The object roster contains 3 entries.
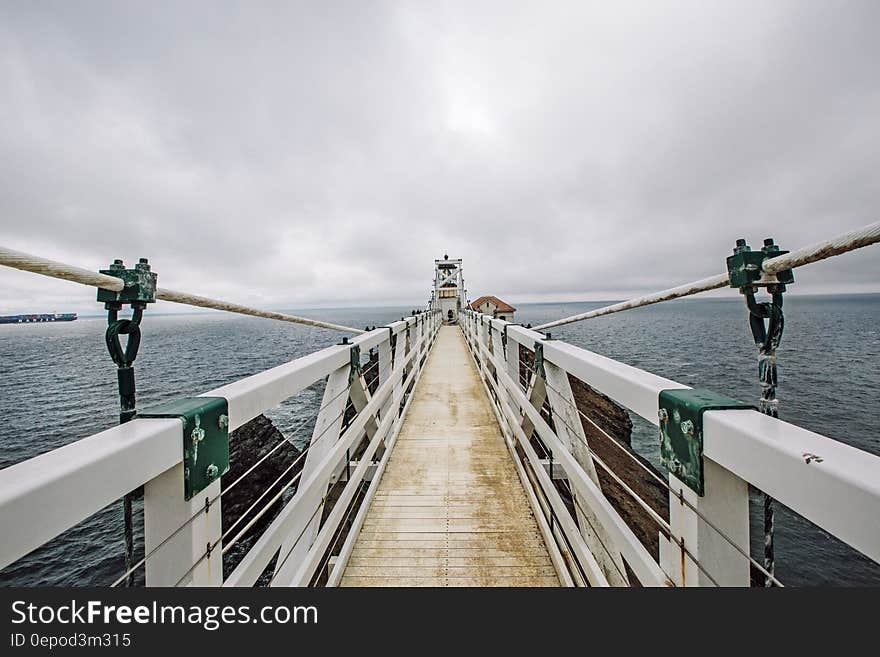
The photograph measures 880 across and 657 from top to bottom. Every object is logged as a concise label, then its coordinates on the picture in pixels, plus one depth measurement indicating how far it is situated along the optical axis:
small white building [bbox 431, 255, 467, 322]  25.47
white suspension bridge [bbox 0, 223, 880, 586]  0.76
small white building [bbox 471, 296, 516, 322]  38.61
